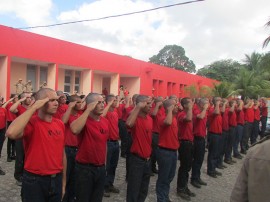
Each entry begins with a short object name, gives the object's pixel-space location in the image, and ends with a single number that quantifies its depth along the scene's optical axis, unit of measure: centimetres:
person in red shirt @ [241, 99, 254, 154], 1110
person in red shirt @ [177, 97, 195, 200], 620
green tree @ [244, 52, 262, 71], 3961
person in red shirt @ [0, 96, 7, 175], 734
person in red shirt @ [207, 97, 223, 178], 791
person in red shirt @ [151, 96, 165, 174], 614
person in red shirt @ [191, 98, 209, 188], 698
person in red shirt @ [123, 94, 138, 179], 914
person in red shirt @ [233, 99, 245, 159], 1009
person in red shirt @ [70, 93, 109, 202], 395
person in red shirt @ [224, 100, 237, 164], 928
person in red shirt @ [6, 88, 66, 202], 337
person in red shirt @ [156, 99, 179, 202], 540
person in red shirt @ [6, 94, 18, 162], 812
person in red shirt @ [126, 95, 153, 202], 469
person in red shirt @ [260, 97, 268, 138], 1380
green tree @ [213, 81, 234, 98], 2436
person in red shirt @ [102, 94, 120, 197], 612
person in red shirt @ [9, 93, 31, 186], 631
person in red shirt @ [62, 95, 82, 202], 509
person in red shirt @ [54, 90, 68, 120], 623
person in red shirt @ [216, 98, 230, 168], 850
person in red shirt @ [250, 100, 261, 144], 1216
